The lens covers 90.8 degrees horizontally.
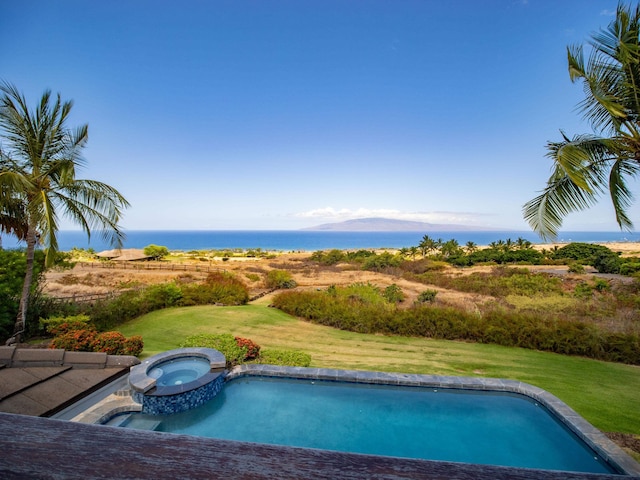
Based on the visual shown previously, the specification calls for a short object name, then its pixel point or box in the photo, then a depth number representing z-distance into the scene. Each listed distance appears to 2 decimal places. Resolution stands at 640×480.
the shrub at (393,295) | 16.75
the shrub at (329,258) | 37.92
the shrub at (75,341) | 7.70
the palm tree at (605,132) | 4.74
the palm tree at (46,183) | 8.23
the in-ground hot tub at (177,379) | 6.43
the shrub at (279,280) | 21.05
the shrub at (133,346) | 8.26
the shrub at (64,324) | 8.55
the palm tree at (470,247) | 43.43
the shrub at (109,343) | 7.90
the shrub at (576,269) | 23.97
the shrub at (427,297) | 16.77
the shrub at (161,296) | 13.22
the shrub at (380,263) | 30.94
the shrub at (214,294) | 14.71
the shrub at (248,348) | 8.80
